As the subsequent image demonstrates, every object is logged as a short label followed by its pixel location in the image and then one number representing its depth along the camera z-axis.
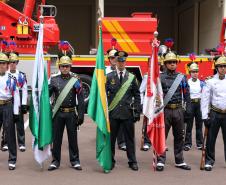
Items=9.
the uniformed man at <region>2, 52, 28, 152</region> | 8.03
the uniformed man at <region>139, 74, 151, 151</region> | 9.34
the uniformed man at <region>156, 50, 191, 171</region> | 7.75
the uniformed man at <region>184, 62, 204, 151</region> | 9.52
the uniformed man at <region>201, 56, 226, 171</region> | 7.62
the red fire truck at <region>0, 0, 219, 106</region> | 13.59
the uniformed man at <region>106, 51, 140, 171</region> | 7.62
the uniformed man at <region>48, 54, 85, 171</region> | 7.56
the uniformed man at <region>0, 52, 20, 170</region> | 7.58
